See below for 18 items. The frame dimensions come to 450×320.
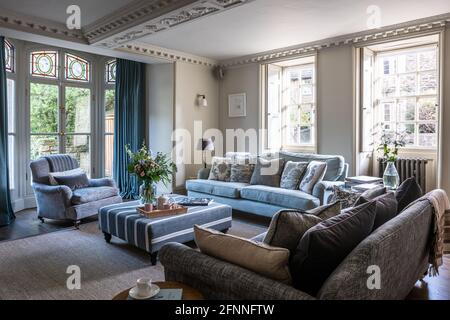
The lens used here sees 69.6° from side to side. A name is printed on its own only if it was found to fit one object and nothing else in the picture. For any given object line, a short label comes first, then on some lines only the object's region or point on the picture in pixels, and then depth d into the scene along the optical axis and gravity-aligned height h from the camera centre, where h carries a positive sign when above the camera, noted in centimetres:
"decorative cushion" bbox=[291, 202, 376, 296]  142 -49
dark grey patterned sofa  127 -56
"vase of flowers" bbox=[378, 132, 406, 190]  380 -11
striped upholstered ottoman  308 -80
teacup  140 -62
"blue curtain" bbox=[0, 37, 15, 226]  447 -1
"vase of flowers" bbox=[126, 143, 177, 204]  340 -26
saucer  139 -64
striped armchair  425 -66
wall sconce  618 +87
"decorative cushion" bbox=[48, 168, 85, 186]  451 -38
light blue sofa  403 -64
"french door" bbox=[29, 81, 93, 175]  543 +47
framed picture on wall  620 +80
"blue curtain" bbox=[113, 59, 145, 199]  606 +56
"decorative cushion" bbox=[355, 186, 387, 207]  216 -36
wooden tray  329 -68
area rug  255 -112
